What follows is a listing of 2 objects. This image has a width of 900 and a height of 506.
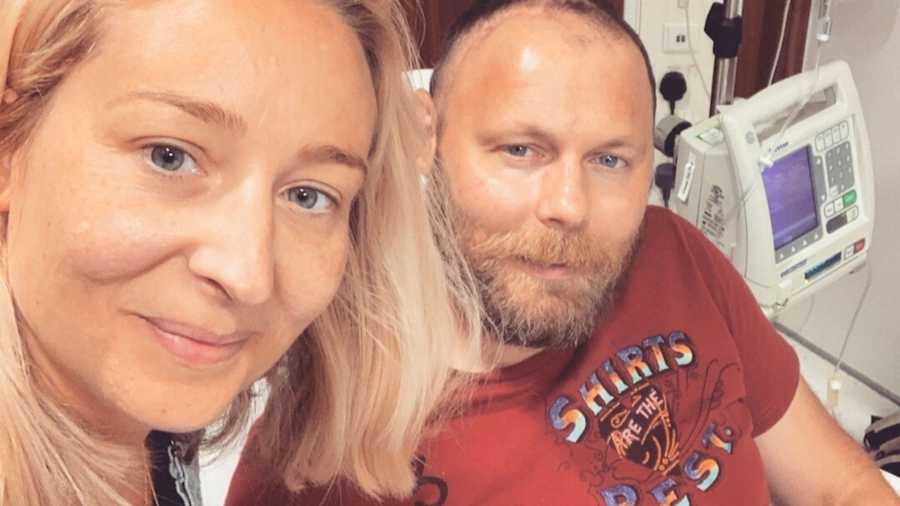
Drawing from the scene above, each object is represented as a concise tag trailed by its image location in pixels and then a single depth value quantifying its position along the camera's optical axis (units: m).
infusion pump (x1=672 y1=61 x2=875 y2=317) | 1.54
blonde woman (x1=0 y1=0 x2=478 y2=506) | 0.64
